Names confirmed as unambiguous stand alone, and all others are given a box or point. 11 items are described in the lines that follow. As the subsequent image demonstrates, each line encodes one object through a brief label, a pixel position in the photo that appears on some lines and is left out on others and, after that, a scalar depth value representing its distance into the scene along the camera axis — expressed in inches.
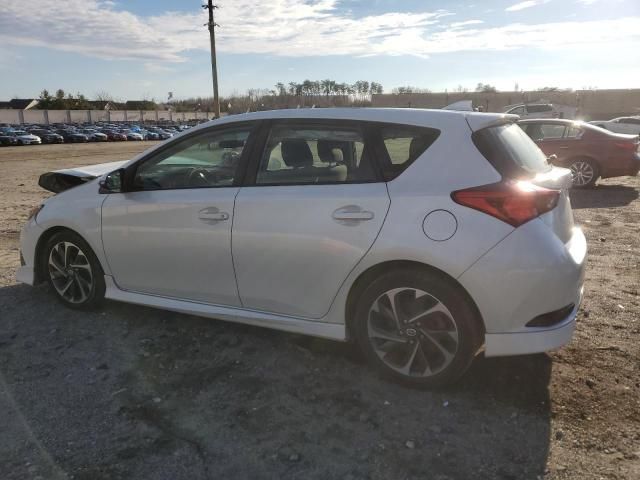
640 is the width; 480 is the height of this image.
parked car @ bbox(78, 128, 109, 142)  2142.7
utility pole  1161.4
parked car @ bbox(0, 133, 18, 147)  1740.9
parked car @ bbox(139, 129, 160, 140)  2418.8
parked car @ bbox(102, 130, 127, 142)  2228.1
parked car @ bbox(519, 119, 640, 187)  427.2
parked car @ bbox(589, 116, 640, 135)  1044.5
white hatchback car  113.3
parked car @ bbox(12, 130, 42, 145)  1800.0
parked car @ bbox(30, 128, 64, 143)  2002.2
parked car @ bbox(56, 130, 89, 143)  2076.8
